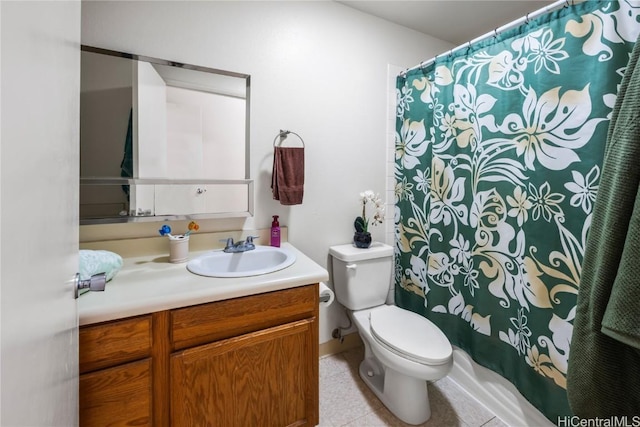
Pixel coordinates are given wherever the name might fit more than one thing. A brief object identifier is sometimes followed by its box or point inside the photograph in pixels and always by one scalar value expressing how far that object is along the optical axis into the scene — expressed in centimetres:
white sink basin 130
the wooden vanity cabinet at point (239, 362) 95
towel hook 158
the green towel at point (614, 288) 63
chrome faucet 140
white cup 127
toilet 126
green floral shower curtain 103
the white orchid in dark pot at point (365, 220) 173
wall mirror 121
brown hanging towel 150
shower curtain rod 106
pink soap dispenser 155
